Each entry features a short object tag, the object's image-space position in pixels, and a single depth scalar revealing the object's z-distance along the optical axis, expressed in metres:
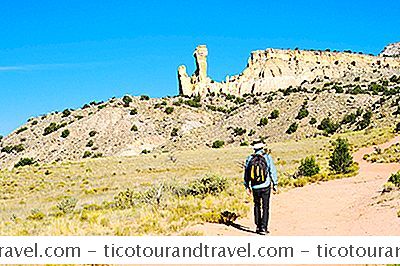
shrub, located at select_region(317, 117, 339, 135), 58.00
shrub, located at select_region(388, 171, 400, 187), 14.07
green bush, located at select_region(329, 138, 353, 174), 22.73
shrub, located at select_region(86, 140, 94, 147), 67.94
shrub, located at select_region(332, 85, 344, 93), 73.51
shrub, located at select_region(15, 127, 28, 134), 78.94
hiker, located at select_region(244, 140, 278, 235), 9.23
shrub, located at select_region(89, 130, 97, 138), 70.77
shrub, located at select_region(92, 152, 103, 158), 62.83
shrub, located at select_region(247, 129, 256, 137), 65.76
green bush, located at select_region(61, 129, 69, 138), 70.69
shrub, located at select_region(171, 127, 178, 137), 70.88
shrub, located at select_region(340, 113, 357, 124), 59.28
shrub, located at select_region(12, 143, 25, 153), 69.51
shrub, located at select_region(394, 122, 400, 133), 42.59
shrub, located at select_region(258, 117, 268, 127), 68.44
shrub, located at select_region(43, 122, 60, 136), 73.50
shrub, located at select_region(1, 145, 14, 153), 70.25
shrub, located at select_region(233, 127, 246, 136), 66.94
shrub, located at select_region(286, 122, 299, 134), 61.84
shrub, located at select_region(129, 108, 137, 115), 77.06
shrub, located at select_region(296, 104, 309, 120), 64.94
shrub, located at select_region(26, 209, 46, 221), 16.01
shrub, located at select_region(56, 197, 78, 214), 16.56
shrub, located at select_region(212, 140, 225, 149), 62.46
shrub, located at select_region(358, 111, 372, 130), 54.69
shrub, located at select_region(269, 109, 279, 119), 69.19
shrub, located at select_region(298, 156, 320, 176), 21.55
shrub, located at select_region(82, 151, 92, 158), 64.50
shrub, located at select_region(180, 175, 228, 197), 16.50
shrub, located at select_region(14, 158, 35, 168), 60.54
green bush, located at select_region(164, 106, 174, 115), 78.21
